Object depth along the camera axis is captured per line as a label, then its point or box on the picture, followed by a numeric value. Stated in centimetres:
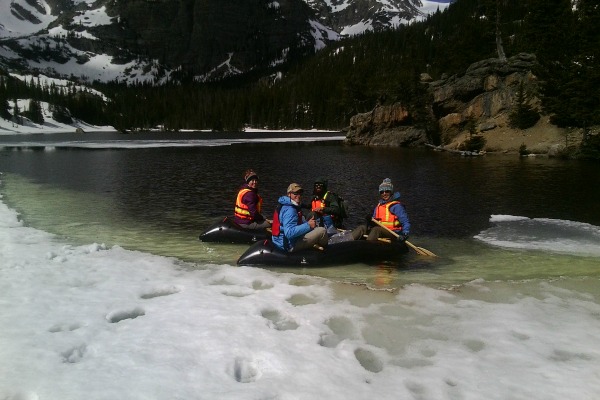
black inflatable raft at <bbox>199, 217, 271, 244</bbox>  1495
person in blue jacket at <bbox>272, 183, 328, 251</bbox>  1119
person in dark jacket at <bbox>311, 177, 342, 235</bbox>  1411
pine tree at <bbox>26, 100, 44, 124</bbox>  14888
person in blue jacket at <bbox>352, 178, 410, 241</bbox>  1326
